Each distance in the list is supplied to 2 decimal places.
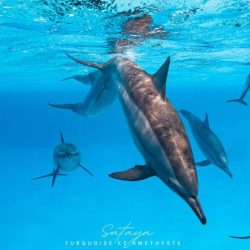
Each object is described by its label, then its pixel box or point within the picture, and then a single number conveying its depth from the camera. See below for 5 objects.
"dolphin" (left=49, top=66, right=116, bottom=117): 6.30
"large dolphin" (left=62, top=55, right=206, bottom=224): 2.55
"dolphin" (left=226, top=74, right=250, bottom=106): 8.27
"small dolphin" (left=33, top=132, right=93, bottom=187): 8.55
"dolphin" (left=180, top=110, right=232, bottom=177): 6.47
